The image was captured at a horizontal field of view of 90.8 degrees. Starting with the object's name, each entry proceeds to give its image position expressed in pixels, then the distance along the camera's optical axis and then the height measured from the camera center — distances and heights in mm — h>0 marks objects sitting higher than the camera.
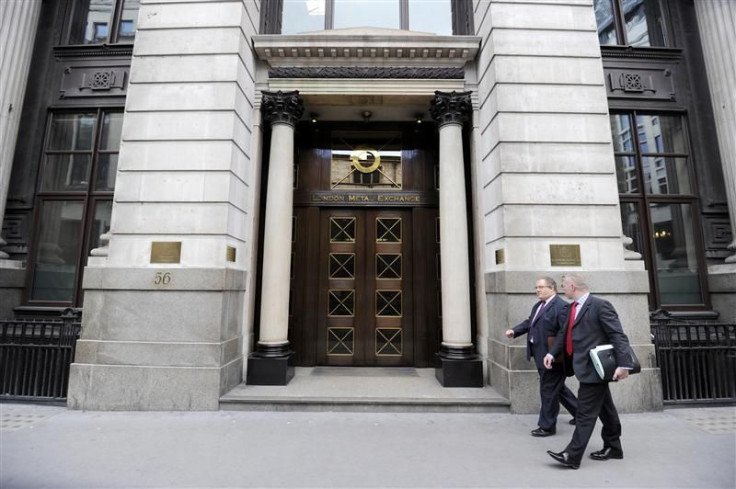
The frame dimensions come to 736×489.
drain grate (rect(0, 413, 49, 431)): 5332 -1865
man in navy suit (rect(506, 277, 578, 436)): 5012 -751
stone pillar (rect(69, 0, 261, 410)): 6238 +1291
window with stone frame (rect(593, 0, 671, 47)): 9578 +7313
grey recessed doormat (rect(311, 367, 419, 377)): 7965 -1647
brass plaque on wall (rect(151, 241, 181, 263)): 6637 +837
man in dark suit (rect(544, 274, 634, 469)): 4055 -762
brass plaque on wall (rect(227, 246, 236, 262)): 6832 +852
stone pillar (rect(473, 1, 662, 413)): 6453 +2099
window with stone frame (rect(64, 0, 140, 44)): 9703 +7418
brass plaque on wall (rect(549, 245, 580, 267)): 6598 +789
